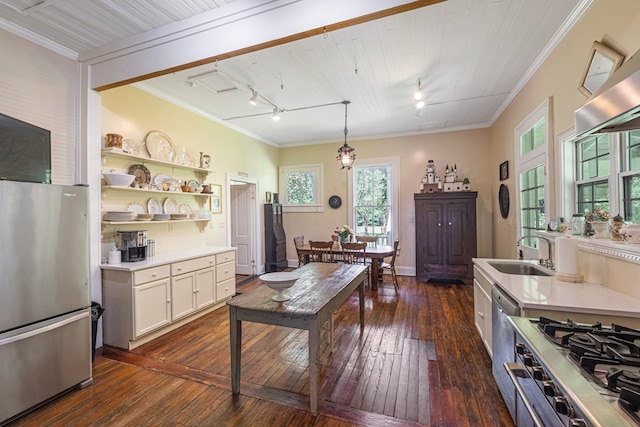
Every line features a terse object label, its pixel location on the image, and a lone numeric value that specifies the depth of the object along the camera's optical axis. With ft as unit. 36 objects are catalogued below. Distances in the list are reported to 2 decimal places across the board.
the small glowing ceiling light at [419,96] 11.96
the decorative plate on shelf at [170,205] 12.66
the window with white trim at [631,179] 6.25
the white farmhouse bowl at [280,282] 6.72
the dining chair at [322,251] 15.51
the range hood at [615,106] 3.37
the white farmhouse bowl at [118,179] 9.97
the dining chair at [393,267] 15.79
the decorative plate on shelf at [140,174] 11.27
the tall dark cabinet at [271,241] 20.61
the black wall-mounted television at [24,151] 7.14
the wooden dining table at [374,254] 15.29
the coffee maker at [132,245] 10.28
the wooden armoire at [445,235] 16.98
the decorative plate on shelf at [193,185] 13.48
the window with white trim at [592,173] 7.34
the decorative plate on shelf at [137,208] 11.11
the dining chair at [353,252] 15.11
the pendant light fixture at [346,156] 13.85
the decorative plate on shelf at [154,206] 11.88
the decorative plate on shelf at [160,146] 11.89
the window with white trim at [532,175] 10.08
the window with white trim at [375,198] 20.07
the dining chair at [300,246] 16.38
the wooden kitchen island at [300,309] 6.28
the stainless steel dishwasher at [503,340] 5.78
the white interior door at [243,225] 19.77
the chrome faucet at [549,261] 8.24
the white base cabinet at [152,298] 9.34
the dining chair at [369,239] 18.73
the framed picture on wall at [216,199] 15.57
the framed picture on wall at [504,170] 14.71
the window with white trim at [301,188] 22.00
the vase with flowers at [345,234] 16.96
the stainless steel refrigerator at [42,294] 6.20
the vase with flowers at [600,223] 6.65
